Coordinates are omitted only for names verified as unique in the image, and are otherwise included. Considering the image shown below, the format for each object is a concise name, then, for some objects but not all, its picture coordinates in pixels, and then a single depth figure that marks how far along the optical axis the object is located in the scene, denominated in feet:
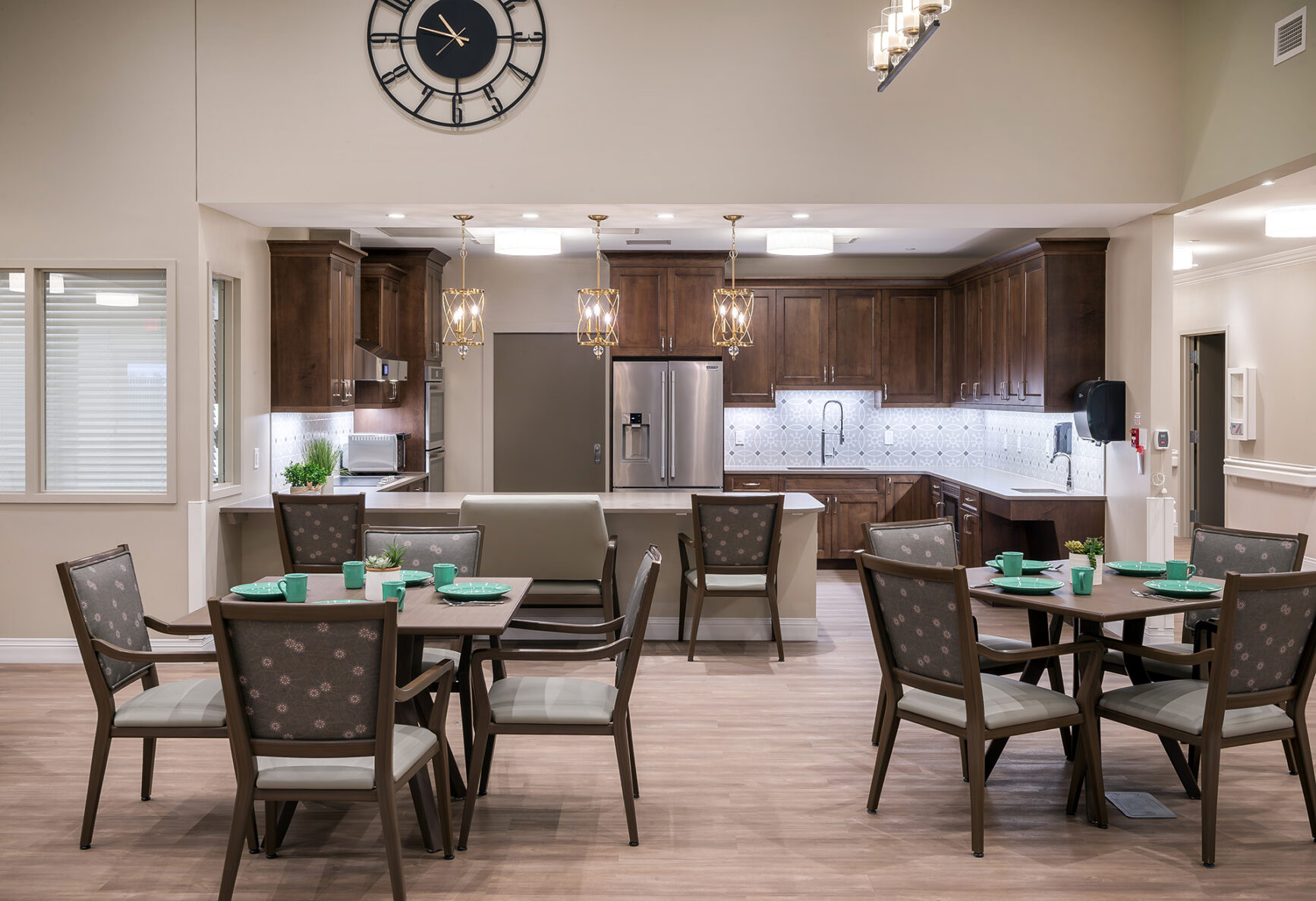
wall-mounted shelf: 26.73
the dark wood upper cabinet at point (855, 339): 27.14
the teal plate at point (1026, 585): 10.87
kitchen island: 18.25
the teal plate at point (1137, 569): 11.98
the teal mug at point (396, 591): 9.89
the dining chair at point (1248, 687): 9.19
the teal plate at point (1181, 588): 10.57
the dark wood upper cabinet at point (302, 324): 19.27
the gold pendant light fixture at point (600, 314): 17.39
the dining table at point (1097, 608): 10.07
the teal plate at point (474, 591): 10.46
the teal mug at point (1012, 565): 11.68
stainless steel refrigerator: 25.55
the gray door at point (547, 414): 28.22
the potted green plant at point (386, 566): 11.54
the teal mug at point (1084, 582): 10.77
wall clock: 16.34
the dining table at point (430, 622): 9.34
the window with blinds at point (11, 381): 16.65
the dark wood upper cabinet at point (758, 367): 27.04
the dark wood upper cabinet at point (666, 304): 25.66
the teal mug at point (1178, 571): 11.25
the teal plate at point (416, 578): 11.35
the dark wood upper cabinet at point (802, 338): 27.09
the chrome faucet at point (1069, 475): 21.50
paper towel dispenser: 18.30
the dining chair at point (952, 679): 9.44
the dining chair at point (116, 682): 9.51
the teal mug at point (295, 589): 9.99
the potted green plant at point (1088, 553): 11.41
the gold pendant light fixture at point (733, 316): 18.31
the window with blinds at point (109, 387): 16.80
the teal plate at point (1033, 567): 12.11
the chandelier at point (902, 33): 8.48
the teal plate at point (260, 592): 10.27
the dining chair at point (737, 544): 16.90
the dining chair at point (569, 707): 9.68
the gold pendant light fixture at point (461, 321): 17.35
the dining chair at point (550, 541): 16.65
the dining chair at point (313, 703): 7.67
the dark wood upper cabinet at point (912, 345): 27.09
